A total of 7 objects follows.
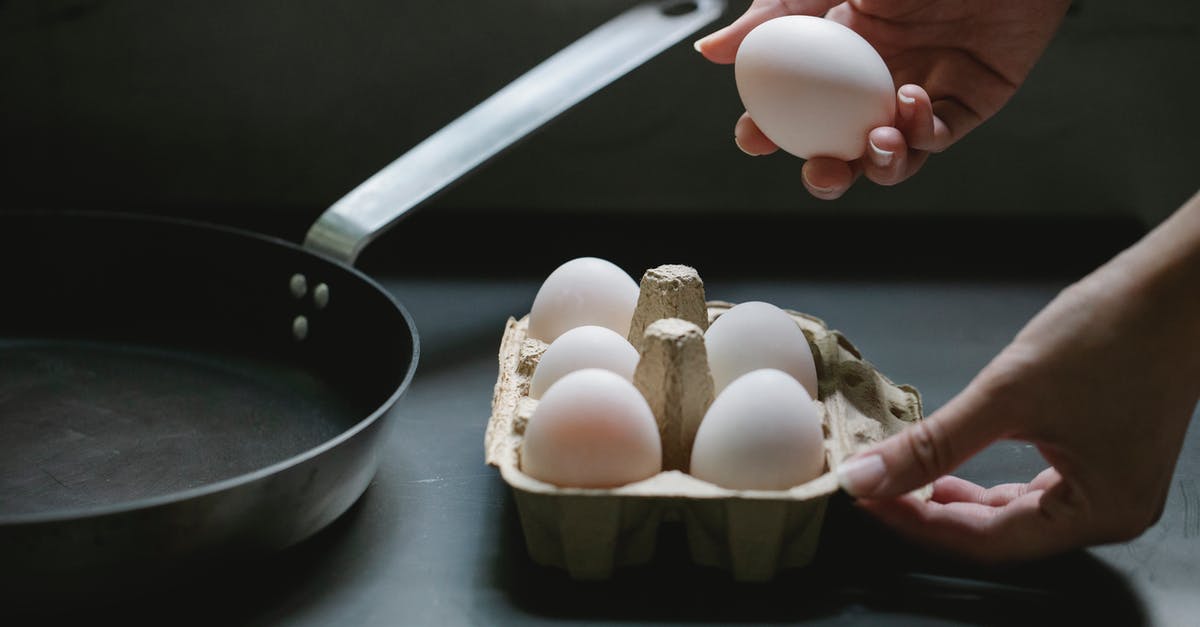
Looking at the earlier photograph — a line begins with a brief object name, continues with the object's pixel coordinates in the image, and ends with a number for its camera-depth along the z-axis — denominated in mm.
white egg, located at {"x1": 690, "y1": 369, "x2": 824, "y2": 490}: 810
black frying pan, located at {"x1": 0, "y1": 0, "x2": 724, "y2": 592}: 982
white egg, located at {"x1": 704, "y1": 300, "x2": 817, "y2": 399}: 927
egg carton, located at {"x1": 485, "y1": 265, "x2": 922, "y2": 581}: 812
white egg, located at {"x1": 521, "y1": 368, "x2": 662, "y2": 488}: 805
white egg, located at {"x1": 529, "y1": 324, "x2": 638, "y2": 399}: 914
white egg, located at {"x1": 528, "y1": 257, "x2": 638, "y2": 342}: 1024
